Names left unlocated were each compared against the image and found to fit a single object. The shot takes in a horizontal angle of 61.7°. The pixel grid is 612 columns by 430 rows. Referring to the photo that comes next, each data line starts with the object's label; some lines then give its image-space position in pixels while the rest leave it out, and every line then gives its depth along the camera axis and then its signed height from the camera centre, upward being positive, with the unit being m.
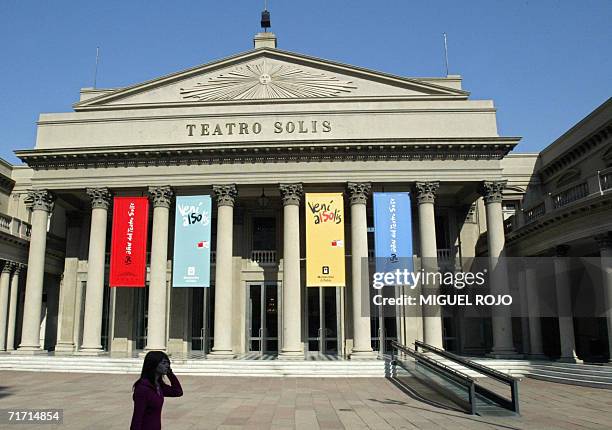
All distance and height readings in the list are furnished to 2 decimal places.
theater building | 23.80 +5.68
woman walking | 4.84 -0.81
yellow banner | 22.92 +2.95
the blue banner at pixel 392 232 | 23.20 +3.23
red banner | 23.92 +3.04
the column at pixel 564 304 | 21.03 -0.07
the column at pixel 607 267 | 18.38 +1.24
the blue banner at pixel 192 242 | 23.52 +2.96
